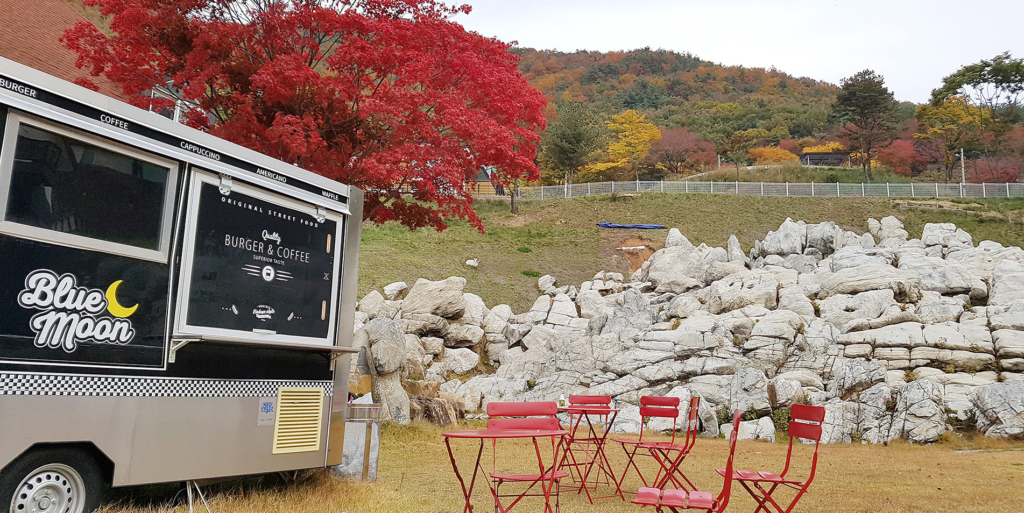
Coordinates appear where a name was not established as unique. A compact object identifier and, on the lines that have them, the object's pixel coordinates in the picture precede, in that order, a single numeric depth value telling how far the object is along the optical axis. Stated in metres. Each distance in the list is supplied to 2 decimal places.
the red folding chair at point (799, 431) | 5.54
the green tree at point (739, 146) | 58.08
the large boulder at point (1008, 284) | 19.81
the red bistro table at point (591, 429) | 7.92
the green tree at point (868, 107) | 51.91
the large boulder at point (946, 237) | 28.09
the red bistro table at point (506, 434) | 5.39
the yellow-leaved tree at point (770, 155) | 63.12
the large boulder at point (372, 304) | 23.17
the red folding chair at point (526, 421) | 5.64
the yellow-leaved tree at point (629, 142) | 52.50
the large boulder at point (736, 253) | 29.88
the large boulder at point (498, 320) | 24.27
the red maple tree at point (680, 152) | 61.41
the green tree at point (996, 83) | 49.41
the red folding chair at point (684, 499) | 4.44
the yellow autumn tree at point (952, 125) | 52.59
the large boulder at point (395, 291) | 26.27
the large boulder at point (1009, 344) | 17.00
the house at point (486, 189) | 48.15
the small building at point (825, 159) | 65.56
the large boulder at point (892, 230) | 33.78
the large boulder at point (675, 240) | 32.47
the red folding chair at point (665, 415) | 7.03
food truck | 4.65
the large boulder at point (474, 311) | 24.30
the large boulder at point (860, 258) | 23.72
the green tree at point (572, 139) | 46.31
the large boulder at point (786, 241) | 29.14
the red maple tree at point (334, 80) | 9.59
